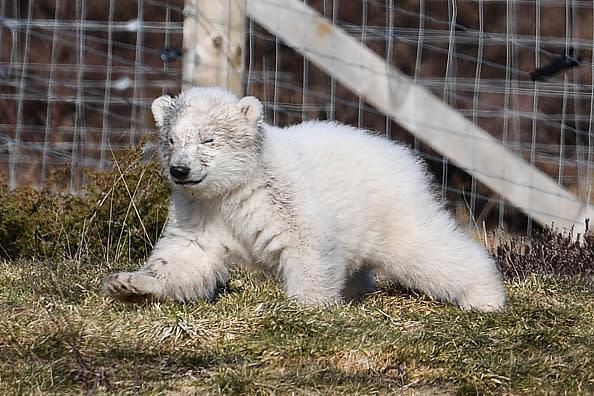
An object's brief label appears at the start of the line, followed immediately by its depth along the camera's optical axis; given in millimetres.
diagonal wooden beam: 15859
